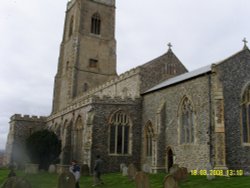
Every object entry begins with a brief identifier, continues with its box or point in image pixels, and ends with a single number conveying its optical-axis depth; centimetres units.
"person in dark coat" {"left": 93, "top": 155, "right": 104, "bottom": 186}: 1347
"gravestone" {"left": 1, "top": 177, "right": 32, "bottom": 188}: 825
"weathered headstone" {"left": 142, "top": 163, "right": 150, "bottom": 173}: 1707
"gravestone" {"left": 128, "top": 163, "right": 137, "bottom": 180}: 1442
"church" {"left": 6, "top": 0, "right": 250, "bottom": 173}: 1549
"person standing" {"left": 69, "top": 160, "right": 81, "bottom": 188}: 1200
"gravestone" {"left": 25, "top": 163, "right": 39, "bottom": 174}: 1962
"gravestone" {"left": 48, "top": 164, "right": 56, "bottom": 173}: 2028
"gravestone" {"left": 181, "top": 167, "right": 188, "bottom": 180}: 1286
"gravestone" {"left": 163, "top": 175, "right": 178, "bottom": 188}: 938
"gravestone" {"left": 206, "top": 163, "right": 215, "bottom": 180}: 1271
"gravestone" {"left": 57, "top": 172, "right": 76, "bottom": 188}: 986
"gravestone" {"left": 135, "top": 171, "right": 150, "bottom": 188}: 1045
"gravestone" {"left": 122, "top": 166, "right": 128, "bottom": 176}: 1617
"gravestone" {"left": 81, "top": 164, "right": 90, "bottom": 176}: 1792
